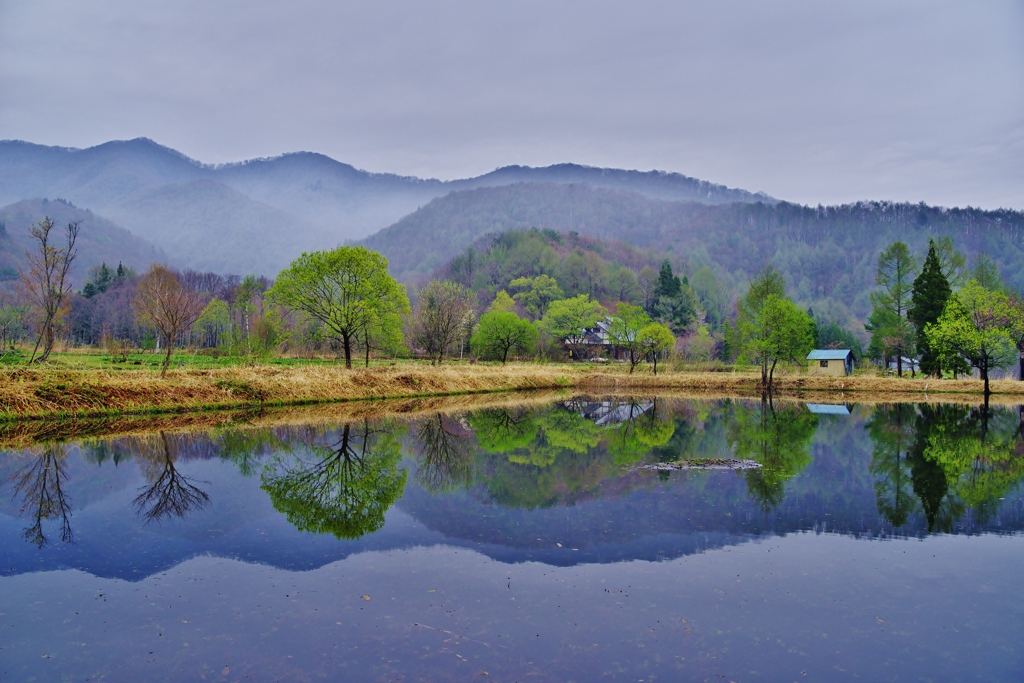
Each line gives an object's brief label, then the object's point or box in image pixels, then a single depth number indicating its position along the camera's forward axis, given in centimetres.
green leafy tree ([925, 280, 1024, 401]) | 3872
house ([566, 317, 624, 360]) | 7669
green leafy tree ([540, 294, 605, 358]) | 7400
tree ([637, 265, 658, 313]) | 10356
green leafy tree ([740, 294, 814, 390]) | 4638
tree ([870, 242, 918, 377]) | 5422
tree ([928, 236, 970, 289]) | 5466
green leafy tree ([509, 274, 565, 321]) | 9444
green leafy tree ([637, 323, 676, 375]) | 5472
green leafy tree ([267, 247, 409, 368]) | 3462
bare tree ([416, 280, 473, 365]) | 4553
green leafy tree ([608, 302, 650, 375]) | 5525
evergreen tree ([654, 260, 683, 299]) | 9538
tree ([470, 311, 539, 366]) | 5475
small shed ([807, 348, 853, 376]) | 6475
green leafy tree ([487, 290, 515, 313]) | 8175
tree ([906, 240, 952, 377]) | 4950
